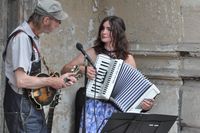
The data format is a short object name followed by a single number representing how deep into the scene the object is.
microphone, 4.57
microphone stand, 4.86
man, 4.39
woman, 5.40
